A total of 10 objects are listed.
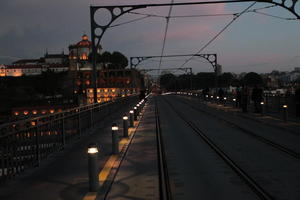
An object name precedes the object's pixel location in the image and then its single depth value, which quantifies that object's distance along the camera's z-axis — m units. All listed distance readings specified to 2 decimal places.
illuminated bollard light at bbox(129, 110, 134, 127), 19.16
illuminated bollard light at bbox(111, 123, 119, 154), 10.81
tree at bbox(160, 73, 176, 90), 166.57
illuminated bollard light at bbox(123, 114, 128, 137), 14.64
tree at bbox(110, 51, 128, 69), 166.38
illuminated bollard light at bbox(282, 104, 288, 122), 19.18
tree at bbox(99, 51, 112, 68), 170.25
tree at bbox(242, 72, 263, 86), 181.88
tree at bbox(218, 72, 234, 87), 171.90
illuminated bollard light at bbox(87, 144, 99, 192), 6.79
